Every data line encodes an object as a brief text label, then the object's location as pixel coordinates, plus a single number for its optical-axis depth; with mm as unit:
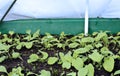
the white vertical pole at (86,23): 1759
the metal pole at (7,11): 1812
